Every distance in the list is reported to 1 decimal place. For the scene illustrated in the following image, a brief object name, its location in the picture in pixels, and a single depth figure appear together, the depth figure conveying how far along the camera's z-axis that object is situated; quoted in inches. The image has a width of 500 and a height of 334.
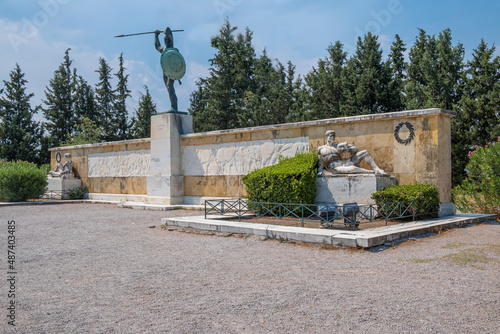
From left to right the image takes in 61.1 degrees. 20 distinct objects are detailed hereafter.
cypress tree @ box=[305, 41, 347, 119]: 997.8
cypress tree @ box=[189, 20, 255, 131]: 1278.3
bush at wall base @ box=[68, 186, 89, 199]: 794.8
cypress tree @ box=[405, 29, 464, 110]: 884.6
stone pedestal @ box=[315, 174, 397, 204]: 407.2
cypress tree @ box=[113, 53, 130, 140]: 1547.7
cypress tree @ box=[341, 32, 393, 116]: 944.9
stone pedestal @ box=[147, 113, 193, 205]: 624.7
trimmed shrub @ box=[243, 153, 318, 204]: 417.4
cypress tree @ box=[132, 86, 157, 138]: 1508.4
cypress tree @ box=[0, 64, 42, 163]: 1349.7
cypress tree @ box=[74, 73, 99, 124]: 1508.4
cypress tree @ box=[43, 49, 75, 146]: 1470.2
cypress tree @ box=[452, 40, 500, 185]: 795.4
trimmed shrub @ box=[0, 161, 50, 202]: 731.4
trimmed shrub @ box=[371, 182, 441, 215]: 369.7
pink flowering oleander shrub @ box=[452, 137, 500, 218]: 433.1
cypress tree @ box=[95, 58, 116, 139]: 1541.6
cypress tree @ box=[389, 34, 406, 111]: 943.0
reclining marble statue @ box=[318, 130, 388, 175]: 428.8
